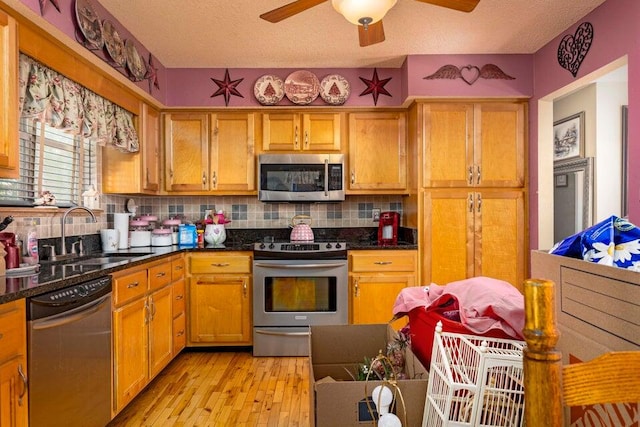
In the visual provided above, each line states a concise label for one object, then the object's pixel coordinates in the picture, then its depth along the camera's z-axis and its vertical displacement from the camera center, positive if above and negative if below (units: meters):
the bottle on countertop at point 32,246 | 2.30 -0.19
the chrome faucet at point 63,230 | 2.60 -0.12
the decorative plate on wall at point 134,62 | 2.93 +1.09
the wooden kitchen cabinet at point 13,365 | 1.45 -0.55
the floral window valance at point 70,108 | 2.08 +0.61
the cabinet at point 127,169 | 3.38 +0.35
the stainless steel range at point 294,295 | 3.40 -0.69
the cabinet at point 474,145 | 3.45 +0.54
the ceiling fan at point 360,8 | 1.89 +0.94
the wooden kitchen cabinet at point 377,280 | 3.45 -0.57
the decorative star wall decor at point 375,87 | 3.71 +1.10
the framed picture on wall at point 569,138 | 3.77 +0.68
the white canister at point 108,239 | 3.20 -0.21
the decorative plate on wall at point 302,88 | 3.68 +1.08
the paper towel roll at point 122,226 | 3.38 -0.12
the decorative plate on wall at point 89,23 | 2.29 +1.07
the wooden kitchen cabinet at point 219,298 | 3.47 -0.72
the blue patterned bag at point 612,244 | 0.91 -0.08
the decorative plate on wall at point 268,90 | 3.68 +1.06
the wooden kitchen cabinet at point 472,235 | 3.44 -0.20
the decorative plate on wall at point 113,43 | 2.60 +1.08
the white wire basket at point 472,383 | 1.09 -0.48
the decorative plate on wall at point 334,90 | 3.68 +1.06
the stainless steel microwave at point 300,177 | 3.68 +0.30
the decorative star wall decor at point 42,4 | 1.98 +0.99
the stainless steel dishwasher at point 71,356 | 1.63 -0.63
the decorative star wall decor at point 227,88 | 3.70 +1.09
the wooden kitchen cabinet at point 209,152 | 3.76 +0.53
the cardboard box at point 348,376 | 1.18 -0.56
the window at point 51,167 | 2.47 +0.30
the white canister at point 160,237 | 3.59 -0.22
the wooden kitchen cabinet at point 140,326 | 2.29 -0.72
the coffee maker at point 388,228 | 3.80 -0.17
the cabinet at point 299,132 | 3.74 +0.70
